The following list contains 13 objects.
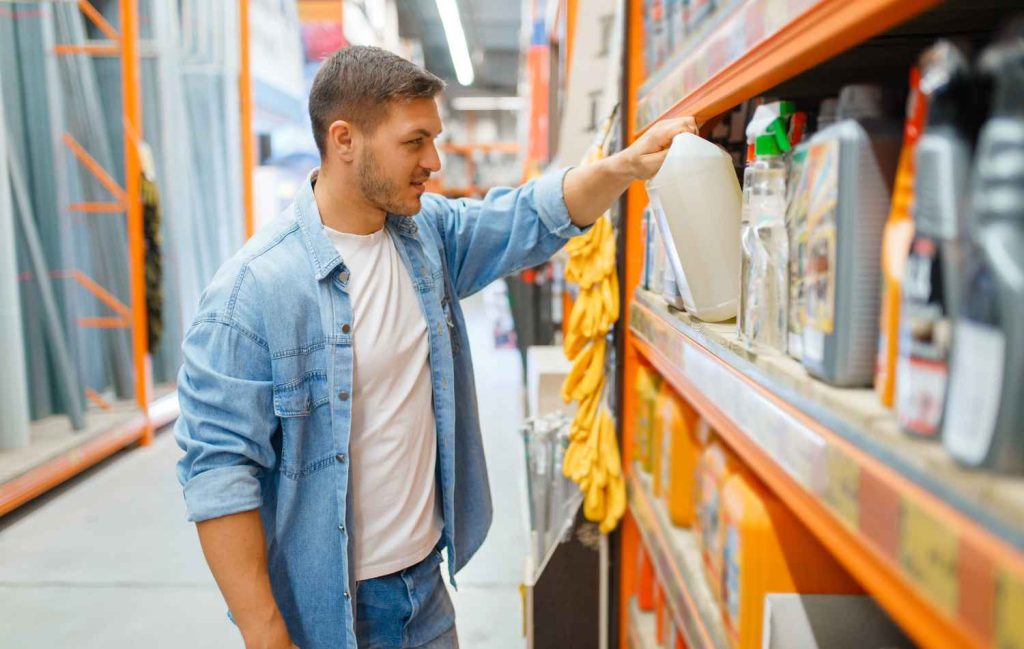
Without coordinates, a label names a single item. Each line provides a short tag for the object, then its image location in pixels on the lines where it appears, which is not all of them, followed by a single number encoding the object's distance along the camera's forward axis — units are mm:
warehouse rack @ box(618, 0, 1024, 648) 495
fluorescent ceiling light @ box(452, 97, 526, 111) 18625
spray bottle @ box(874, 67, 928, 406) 651
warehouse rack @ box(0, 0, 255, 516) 4523
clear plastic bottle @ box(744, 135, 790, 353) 1005
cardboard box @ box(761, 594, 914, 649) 1012
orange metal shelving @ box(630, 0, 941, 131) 671
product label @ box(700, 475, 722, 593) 1307
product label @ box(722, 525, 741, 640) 1141
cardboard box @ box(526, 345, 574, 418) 3156
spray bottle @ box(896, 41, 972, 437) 564
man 1388
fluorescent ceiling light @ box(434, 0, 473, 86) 9977
